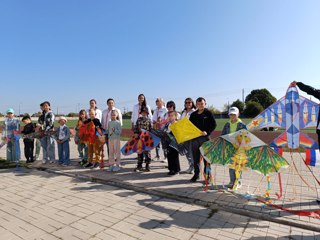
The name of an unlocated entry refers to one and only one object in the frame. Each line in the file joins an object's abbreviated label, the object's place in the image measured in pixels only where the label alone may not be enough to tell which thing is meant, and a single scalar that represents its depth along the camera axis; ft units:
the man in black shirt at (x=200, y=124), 17.20
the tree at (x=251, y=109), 185.07
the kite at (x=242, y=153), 13.92
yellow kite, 17.23
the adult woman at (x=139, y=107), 22.76
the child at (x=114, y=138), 21.08
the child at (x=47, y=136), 24.34
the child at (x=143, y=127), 20.74
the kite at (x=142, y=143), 20.26
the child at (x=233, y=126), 15.92
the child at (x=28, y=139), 25.08
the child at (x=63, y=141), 23.92
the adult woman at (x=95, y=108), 23.88
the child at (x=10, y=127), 25.30
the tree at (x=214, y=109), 270.05
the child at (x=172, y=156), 19.80
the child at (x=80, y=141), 24.11
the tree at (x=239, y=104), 211.86
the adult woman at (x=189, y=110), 20.46
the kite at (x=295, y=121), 14.23
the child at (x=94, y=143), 22.59
